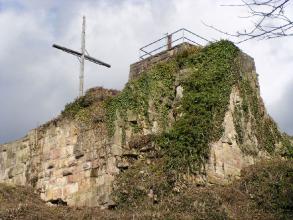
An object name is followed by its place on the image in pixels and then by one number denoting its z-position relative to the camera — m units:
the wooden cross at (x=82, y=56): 25.31
